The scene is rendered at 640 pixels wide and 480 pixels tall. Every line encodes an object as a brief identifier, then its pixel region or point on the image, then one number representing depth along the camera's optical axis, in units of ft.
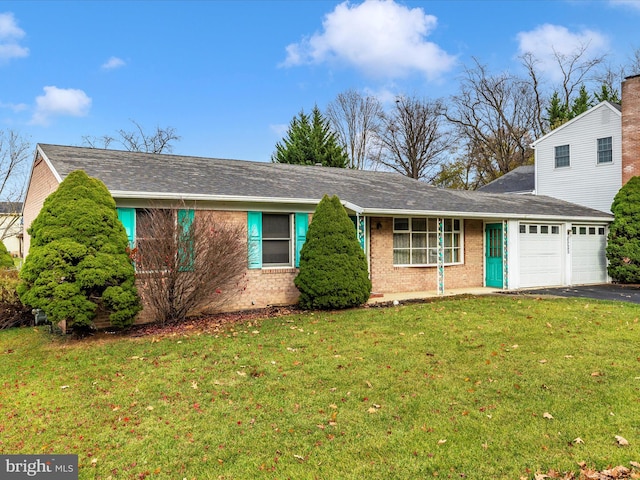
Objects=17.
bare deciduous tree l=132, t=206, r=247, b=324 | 28.63
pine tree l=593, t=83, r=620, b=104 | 110.97
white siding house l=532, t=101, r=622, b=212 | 60.70
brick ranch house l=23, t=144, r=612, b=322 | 34.76
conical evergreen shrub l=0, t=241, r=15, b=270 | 42.06
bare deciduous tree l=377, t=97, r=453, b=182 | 135.54
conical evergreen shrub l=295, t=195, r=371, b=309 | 34.09
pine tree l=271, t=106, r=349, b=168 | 109.60
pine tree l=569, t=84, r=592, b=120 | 116.57
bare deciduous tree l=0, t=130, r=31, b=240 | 74.90
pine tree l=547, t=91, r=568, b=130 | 117.08
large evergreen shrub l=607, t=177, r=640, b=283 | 52.95
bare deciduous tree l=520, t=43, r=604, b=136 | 115.65
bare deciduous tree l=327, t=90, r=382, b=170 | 137.18
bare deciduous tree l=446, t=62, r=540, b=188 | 127.85
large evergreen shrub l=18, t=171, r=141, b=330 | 25.07
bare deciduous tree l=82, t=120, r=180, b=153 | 114.01
